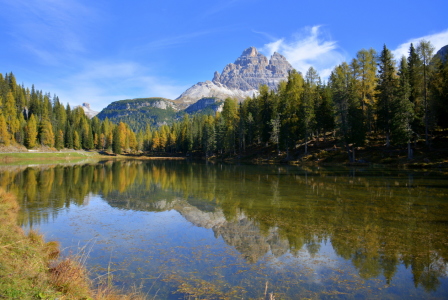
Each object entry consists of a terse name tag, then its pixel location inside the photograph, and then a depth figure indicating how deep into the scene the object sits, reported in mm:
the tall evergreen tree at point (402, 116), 41438
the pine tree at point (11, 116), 90812
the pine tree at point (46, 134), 99562
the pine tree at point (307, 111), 57625
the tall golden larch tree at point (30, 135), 92488
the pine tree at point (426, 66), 43394
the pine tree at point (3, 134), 83812
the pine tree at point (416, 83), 44725
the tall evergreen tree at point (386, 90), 47219
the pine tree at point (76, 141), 113938
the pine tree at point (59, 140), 104500
